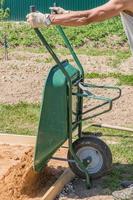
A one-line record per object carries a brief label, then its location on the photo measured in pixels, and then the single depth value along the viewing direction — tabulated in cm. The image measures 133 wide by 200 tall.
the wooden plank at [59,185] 579
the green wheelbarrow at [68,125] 578
